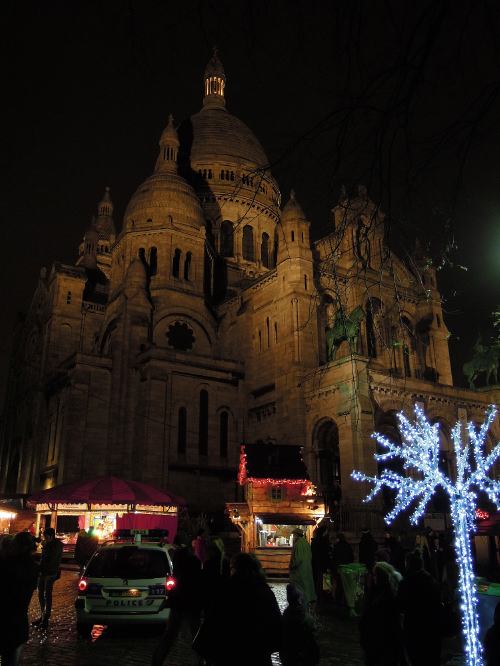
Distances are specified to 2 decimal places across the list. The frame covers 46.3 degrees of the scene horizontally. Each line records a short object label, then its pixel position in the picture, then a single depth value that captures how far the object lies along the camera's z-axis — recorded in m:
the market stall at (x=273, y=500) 24.61
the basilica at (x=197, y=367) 34.38
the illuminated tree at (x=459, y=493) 9.20
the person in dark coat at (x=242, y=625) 5.14
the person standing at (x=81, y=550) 20.31
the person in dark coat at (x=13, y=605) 6.72
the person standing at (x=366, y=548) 17.75
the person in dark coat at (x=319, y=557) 17.62
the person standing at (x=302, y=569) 11.73
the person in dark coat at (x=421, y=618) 6.60
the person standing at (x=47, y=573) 12.45
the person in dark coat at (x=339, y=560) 17.22
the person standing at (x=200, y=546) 16.63
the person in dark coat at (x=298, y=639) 5.57
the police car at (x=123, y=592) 11.09
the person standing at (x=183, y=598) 8.23
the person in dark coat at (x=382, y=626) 6.45
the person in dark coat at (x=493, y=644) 4.75
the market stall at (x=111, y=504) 22.69
